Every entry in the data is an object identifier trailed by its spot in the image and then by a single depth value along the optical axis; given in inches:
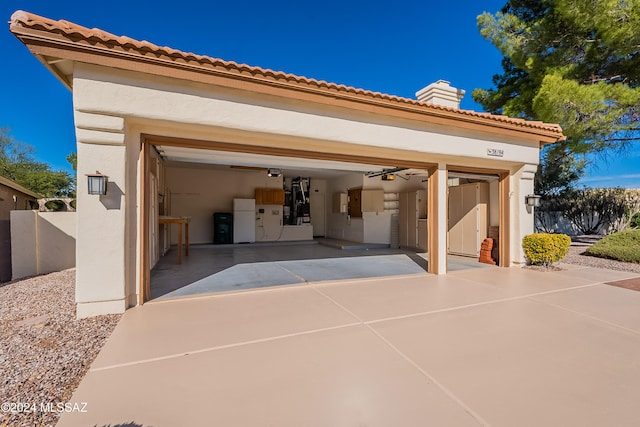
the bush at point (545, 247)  254.7
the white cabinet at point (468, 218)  316.5
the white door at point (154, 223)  248.0
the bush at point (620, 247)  295.6
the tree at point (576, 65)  289.3
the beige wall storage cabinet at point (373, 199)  442.6
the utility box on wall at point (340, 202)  507.8
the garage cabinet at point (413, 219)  397.1
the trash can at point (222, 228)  459.2
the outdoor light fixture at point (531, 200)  261.1
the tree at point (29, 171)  921.5
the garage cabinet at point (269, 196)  491.5
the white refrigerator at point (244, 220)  467.5
